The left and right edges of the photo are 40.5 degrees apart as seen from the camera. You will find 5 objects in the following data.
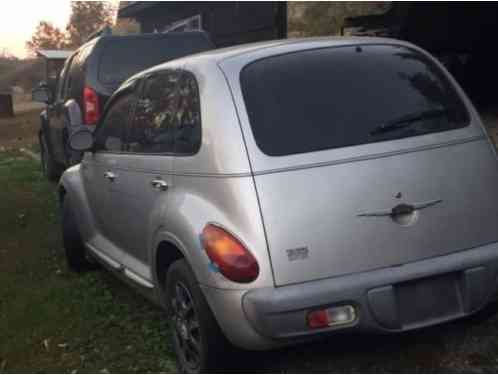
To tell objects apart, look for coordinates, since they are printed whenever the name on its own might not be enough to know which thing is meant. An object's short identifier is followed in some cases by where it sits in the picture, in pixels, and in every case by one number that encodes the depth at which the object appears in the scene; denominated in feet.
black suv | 26.61
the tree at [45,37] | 199.21
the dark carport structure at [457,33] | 37.63
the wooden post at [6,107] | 93.22
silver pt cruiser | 10.29
